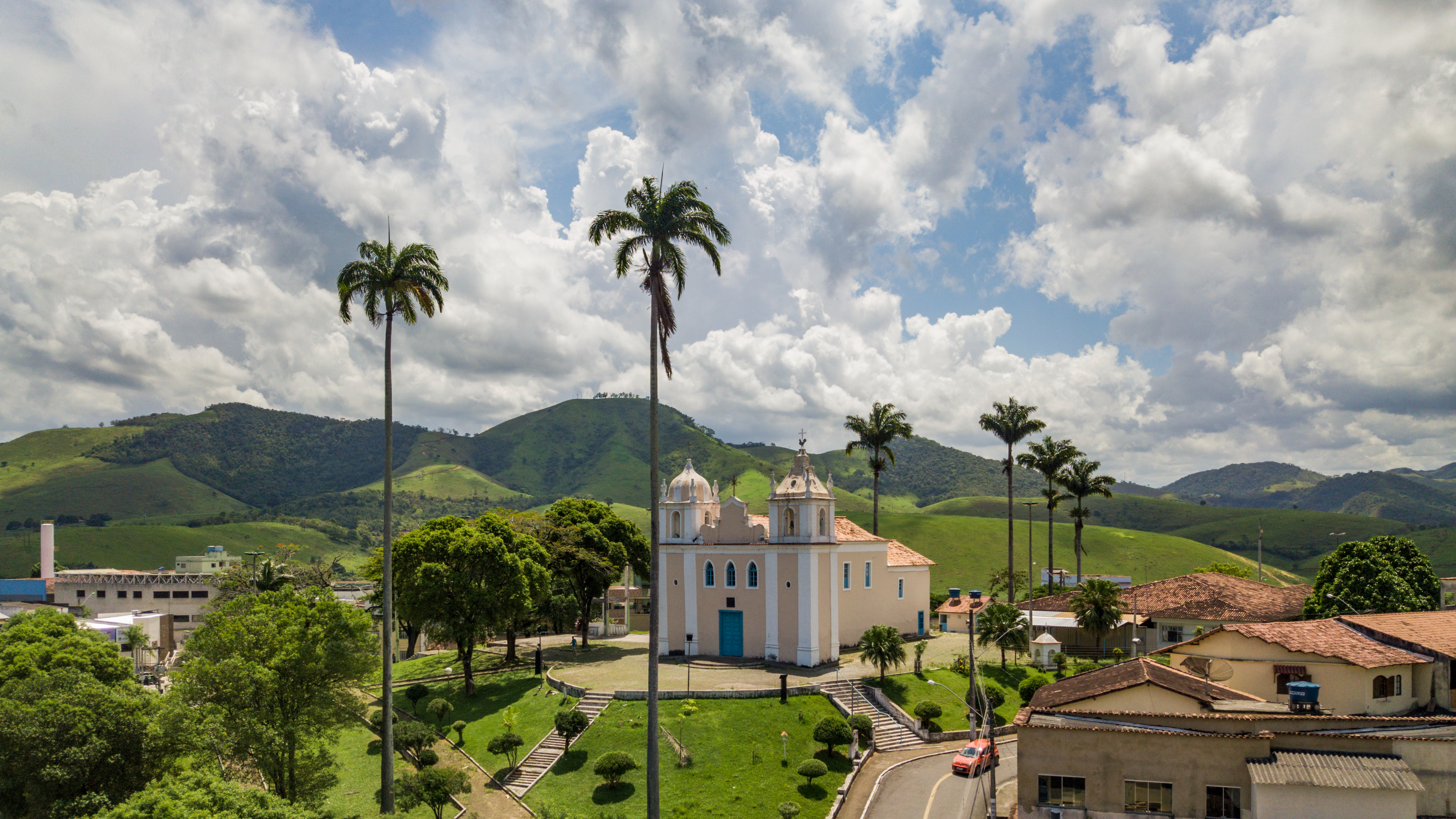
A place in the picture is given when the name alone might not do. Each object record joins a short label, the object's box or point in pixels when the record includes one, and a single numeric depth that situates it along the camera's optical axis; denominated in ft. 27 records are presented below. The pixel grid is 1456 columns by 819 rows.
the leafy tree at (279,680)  98.89
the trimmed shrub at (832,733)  128.88
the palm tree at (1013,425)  229.45
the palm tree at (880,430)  244.22
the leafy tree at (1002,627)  173.78
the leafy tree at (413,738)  130.72
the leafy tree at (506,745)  128.26
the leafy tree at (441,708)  147.74
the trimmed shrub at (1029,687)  157.58
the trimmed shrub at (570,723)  131.44
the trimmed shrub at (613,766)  119.96
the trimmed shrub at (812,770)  121.29
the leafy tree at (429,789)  109.81
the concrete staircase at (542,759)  125.49
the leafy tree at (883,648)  153.69
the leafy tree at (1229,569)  269.44
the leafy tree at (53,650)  116.47
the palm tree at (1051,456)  238.27
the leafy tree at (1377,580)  155.33
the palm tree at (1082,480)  238.68
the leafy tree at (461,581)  158.92
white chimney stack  320.50
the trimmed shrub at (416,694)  158.10
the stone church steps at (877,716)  140.36
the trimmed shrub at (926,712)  144.56
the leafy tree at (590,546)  207.21
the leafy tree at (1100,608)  175.52
